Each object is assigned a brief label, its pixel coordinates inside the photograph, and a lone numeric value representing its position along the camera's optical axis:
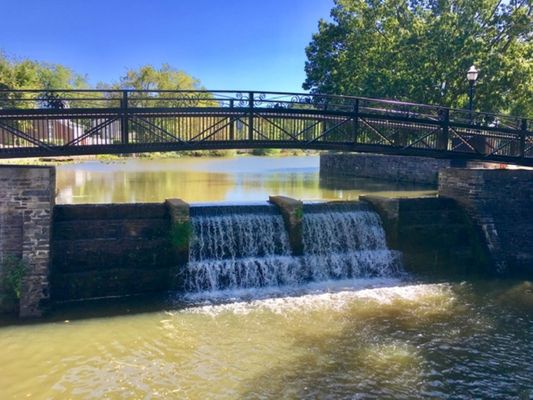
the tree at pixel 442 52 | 22.00
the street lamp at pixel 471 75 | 14.87
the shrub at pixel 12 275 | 8.88
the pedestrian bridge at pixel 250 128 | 10.35
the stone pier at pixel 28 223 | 9.02
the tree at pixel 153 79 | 63.47
